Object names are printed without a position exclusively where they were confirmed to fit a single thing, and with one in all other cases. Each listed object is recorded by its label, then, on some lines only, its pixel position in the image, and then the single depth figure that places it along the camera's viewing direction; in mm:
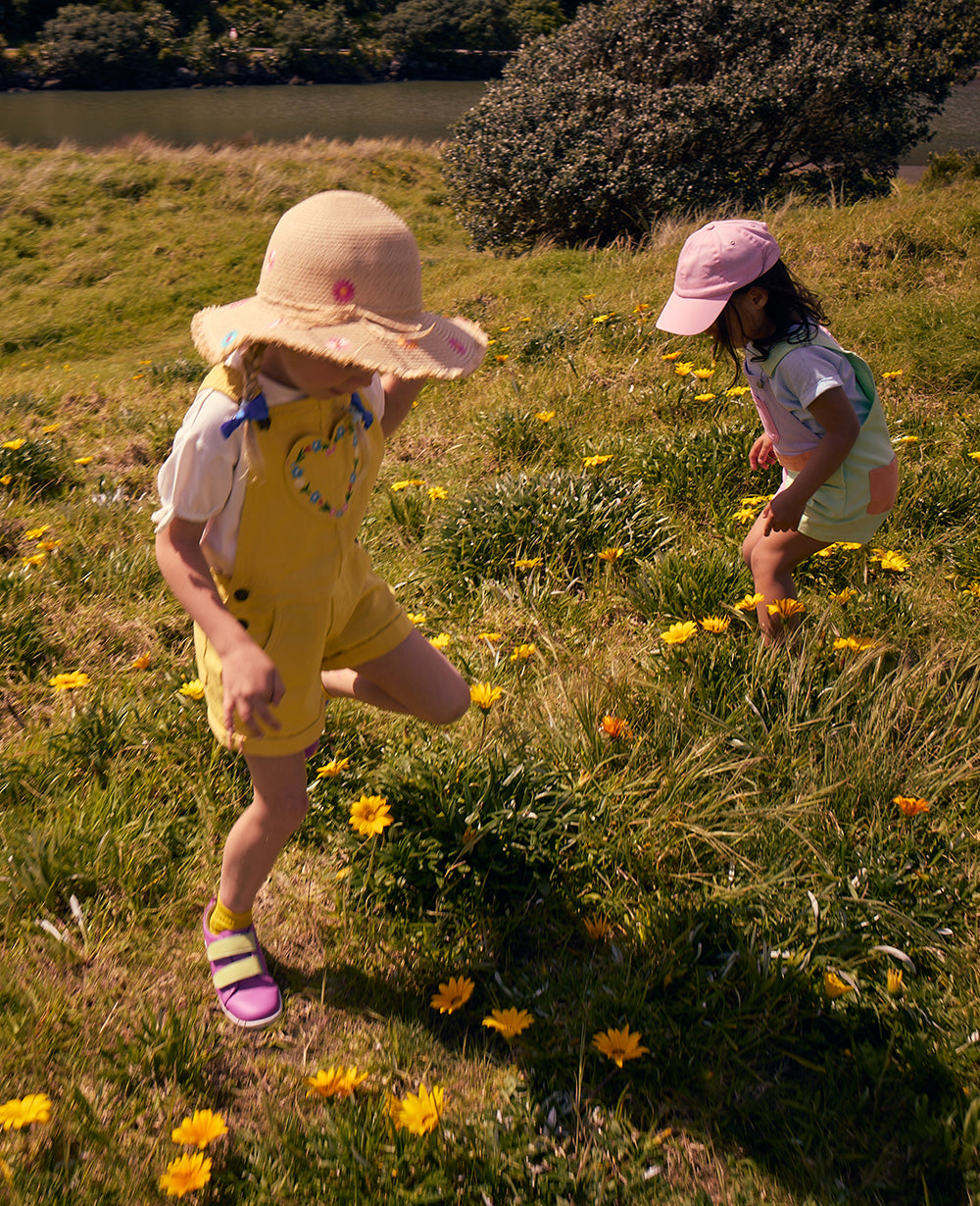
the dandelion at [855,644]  2311
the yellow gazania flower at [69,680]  2414
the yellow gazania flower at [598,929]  1847
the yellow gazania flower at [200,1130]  1415
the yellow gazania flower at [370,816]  1854
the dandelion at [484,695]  2131
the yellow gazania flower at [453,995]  1720
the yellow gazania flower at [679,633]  2318
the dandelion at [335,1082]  1529
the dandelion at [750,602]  2490
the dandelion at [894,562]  2623
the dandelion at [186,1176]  1383
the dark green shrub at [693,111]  11609
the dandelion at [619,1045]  1570
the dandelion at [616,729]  2127
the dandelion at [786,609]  2391
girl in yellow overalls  1475
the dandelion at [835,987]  1643
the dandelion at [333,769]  2164
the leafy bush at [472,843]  1923
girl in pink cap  2309
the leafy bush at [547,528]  3055
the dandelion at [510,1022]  1629
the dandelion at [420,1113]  1445
